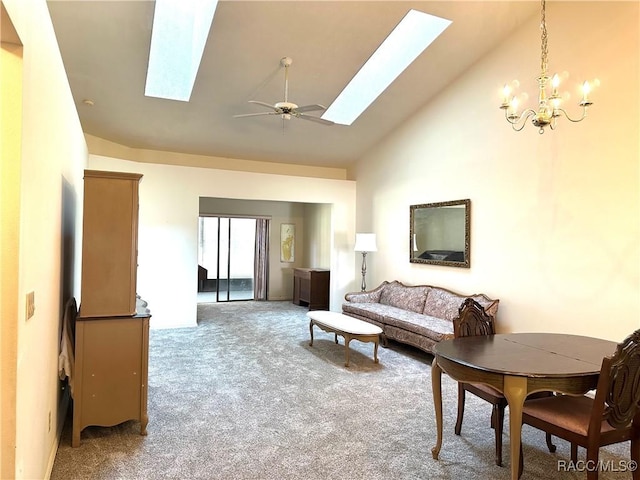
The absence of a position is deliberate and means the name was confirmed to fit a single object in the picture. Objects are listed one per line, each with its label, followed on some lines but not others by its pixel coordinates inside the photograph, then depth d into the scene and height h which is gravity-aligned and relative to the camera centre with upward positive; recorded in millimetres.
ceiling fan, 4055 +1375
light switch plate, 1731 -289
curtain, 9523 -468
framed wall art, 9703 +12
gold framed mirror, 5332 +164
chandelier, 2771 +1034
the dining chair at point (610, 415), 1923 -851
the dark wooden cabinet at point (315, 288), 8336 -944
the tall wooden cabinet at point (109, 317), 2736 -537
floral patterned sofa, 4723 -944
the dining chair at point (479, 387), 2518 -934
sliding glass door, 9305 -377
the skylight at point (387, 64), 4617 +2380
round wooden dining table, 2025 -639
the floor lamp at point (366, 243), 6656 +13
